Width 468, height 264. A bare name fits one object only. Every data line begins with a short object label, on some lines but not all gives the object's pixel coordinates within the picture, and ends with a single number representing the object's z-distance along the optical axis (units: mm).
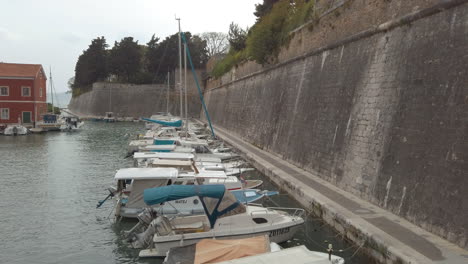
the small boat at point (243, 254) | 6410
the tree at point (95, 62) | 78188
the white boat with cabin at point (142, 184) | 12204
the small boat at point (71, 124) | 47469
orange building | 43906
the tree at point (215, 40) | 94812
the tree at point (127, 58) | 73312
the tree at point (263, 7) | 40388
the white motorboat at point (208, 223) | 9453
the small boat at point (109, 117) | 65575
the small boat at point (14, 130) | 40188
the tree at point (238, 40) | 42469
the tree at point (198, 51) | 71250
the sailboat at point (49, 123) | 44938
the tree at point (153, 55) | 73750
